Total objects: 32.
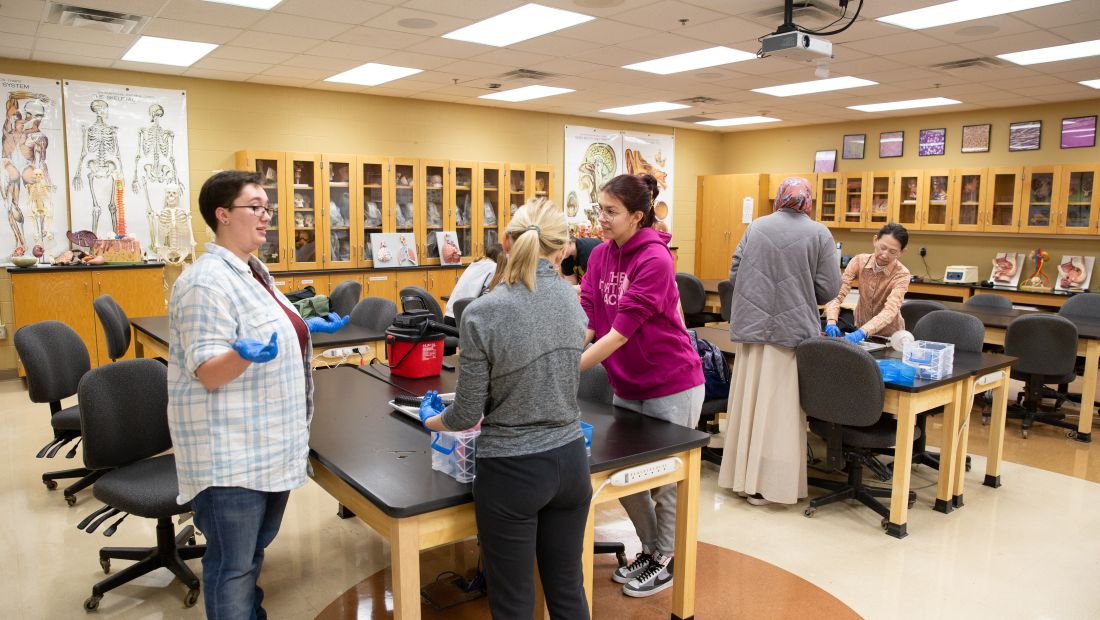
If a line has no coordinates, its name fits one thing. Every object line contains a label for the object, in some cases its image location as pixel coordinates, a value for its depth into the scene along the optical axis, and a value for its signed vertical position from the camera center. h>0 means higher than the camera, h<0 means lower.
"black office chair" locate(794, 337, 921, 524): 3.47 -0.83
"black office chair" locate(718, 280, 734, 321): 6.99 -0.66
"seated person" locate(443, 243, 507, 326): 4.83 -0.38
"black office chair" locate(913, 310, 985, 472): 4.47 -0.63
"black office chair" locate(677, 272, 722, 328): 7.52 -0.70
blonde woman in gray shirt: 1.84 -0.46
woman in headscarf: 3.53 -0.52
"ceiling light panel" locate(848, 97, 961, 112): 8.38 +1.43
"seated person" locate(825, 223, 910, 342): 4.47 -0.36
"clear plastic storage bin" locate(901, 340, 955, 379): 3.65 -0.64
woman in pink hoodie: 2.63 -0.41
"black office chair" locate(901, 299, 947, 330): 5.58 -0.60
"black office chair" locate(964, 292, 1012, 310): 6.30 -0.61
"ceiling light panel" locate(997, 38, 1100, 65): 5.74 +1.41
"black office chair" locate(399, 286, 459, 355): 5.44 -0.58
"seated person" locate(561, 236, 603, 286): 4.50 -0.19
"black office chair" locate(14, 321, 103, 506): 3.65 -0.78
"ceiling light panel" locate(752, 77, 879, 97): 7.29 +1.43
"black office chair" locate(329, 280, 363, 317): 5.80 -0.61
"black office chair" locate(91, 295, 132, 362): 4.68 -0.69
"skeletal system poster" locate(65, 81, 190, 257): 6.79 +0.56
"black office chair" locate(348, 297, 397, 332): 4.82 -0.61
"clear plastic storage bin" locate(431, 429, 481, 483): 2.03 -0.63
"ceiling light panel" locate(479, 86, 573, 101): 7.95 +1.42
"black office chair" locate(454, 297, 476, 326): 4.82 -0.53
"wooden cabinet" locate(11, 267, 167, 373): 6.18 -0.67
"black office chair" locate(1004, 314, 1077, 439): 5.04 -0.82
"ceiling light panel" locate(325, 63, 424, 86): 6.89 +1.40
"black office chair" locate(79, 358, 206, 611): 2.69 -0.92
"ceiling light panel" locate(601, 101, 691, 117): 9.00 +1.44
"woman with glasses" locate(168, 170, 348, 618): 1.87 -0.45
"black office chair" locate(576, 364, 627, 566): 3.00 -0.66
